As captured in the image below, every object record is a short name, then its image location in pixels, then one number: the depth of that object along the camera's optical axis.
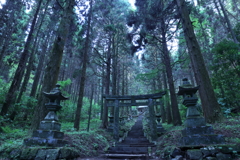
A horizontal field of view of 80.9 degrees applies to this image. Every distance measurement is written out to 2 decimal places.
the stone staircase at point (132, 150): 6.42
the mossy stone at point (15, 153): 4.55
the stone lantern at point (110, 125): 12.15
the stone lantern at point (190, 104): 4.64
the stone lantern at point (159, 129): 10.53
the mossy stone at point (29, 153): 4.52
